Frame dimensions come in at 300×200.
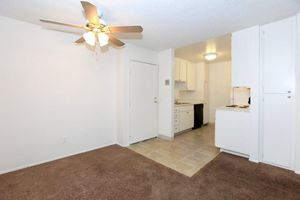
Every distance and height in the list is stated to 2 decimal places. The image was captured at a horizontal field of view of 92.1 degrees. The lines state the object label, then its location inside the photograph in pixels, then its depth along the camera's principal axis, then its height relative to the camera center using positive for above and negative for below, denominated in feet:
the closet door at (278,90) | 7.66 +0.42
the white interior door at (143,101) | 11.85 -0.30
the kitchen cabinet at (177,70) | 15.28 +2.93
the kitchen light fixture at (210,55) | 13.92 +4.09
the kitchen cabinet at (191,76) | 17.39 +2.60
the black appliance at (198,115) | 16.63 -2.12
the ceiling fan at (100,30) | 6.01 +2.99
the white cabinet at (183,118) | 13.99 -2.10
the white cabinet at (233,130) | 9.03 -2.15
